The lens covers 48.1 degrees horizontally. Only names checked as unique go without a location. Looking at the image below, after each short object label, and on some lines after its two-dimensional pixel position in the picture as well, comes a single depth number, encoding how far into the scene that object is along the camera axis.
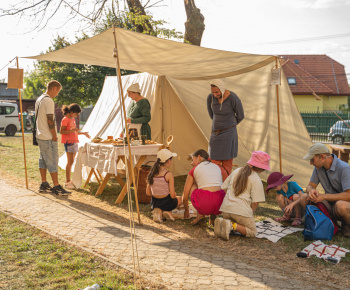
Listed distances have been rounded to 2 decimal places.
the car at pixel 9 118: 21.09
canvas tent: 5.77
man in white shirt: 6.13
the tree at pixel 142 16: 11.09
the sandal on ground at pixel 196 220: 4.92
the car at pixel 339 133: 18.59
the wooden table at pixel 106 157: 5.68
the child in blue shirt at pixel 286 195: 4.75
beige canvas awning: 4.91
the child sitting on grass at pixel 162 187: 5.05
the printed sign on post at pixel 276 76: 6.38
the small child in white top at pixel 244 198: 4.32
